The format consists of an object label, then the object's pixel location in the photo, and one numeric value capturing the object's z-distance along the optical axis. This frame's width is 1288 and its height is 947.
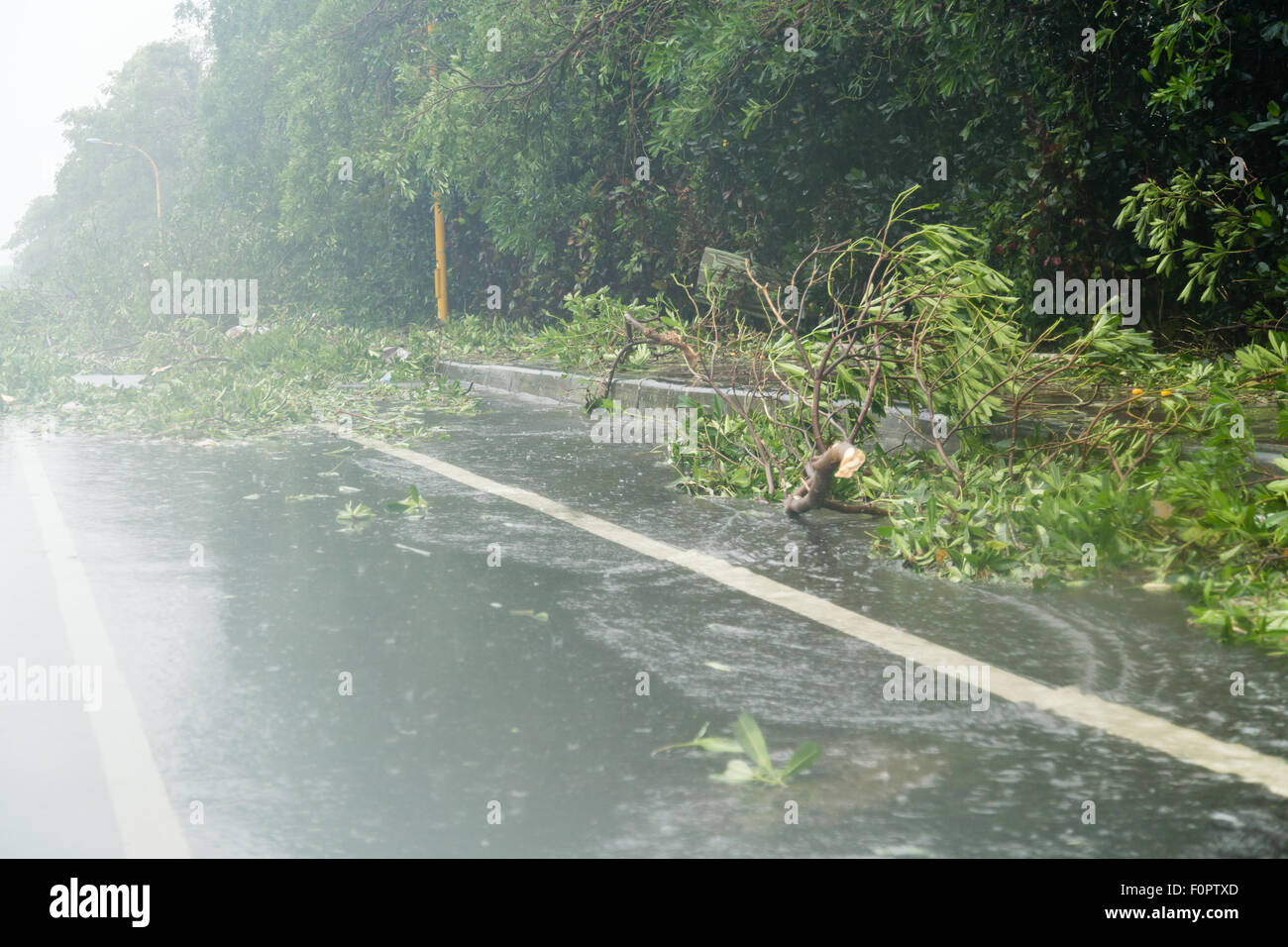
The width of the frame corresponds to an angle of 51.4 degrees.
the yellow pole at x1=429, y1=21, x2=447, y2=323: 21.61
